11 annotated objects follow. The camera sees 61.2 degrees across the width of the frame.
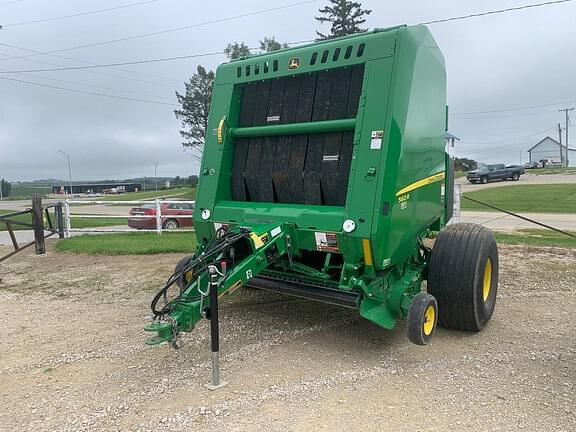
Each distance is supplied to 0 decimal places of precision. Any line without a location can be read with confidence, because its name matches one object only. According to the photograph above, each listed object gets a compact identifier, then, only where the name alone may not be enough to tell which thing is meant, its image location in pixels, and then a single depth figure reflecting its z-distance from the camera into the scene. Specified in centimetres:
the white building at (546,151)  8571
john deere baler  415
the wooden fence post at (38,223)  1031
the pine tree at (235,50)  3631
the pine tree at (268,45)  3454
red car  1522
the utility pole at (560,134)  7468
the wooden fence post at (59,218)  1211
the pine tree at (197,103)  4050
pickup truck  3838
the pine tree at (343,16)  3519
